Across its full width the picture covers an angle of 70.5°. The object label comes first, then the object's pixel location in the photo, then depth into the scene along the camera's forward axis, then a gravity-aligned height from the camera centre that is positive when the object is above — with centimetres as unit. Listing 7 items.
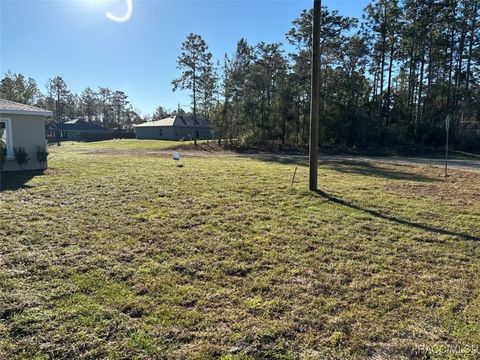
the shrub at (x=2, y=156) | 1038 -48
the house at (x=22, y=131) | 1102 +31
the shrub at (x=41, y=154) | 1156 -45
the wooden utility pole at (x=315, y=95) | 737 +104
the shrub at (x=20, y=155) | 1097 -46
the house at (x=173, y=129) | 4444 +164
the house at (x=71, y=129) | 5781 +211
